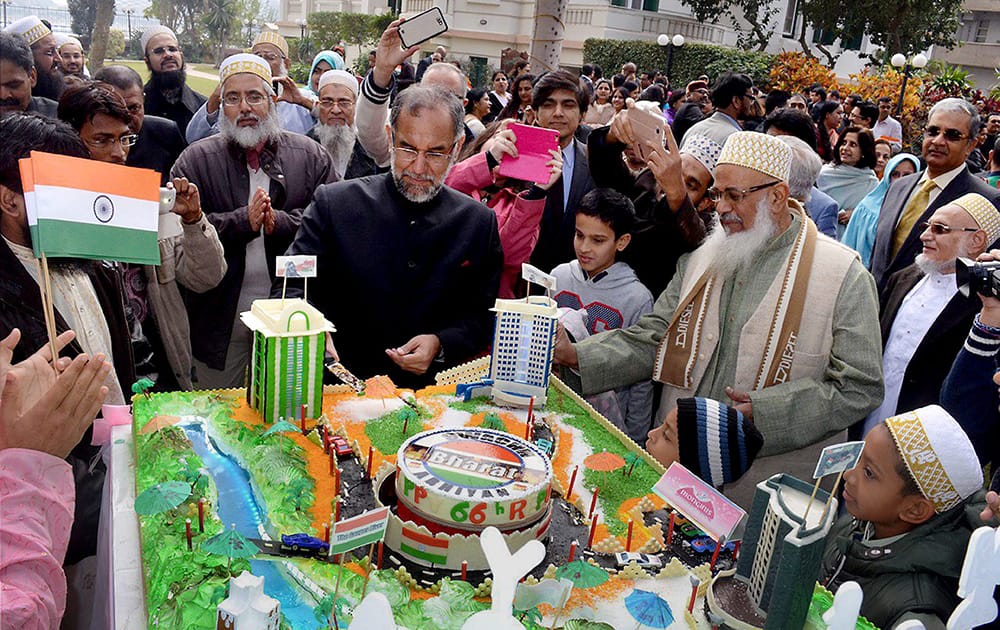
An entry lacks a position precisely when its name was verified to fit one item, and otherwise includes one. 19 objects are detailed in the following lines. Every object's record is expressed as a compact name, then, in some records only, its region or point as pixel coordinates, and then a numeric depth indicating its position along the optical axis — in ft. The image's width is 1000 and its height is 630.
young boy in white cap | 6.45
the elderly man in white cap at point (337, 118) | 17.95
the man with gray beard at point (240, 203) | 12.62
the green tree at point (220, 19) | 126.31
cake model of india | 5.04
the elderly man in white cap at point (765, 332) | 8.78
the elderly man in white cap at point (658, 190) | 10.57
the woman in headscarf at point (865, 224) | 17.89
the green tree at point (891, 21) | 92.84
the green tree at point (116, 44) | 105.50
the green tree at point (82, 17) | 117.91
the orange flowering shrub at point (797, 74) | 64.90
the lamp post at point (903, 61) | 53.62
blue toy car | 5.77
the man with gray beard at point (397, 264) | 9.77
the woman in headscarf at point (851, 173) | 22.89
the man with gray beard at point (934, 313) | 10.94
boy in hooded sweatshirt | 11.12
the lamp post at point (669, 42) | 71.56
